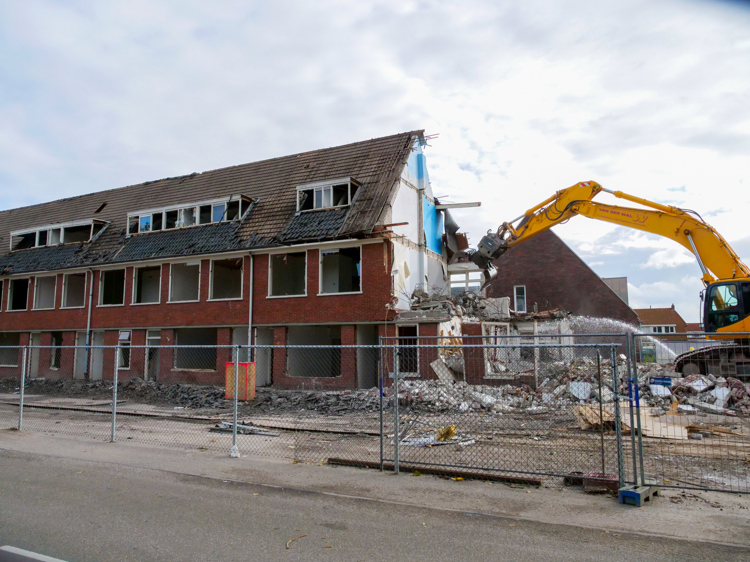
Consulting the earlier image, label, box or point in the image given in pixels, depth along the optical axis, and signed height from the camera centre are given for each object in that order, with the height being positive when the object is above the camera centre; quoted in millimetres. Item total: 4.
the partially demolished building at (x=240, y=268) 20595 +3758
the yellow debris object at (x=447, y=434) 9430 -1472
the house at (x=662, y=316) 48384 +2889
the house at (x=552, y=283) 31953 +3998
